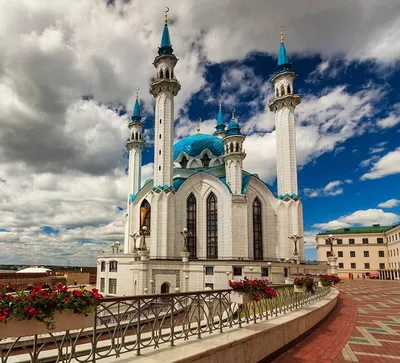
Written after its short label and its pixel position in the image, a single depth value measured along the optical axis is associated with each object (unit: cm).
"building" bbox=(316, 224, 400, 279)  5966
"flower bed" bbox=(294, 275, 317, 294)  1091
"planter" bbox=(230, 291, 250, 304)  700
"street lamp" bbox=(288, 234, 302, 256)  3621
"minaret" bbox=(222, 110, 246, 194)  3822
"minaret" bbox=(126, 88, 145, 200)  4550
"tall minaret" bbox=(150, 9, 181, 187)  3656
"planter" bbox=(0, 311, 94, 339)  362
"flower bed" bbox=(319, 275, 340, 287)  1572
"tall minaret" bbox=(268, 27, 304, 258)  3828
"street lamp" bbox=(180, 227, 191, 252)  3121
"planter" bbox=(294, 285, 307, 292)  1061
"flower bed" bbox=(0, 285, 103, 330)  368
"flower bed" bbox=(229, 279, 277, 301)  713
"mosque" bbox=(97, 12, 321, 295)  3053
